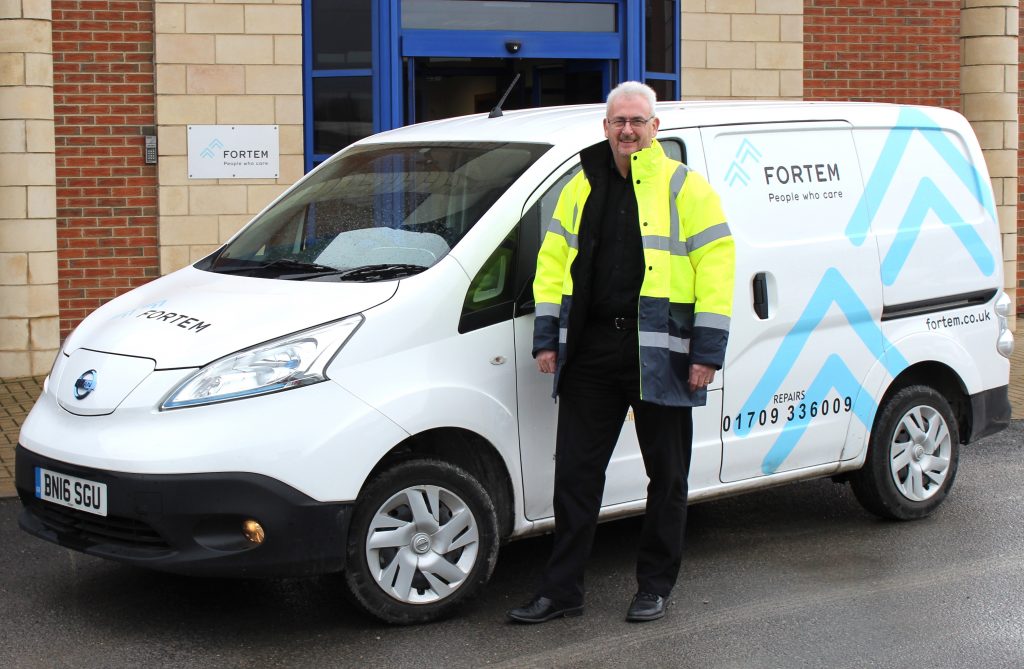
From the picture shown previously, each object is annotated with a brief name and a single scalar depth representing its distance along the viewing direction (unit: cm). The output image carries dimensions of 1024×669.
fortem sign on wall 1077
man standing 485
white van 464
